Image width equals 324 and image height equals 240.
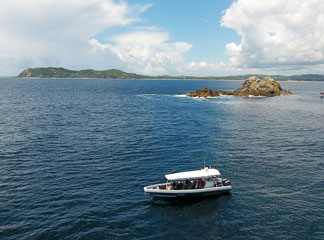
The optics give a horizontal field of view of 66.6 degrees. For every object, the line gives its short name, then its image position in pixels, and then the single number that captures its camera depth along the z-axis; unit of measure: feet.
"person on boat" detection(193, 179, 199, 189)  118.52
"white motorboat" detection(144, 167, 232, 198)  114.01
